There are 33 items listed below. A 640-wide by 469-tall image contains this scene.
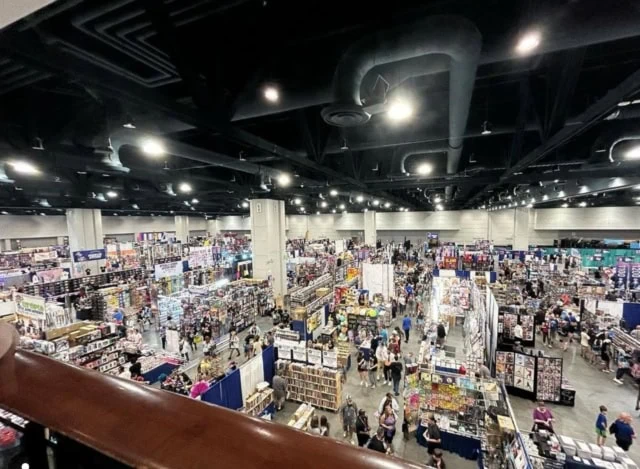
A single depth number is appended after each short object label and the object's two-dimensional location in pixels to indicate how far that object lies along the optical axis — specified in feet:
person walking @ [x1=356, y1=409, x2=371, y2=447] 21.68
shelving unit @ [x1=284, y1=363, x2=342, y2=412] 27.99
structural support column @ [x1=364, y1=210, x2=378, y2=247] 95.66
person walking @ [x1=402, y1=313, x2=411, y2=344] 41.46
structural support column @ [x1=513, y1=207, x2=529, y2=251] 92.68
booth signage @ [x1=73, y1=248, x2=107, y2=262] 52.06
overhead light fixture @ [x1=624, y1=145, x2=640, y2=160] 23.35
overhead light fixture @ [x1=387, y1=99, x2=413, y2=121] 12.76
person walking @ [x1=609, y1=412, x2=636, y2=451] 22.00
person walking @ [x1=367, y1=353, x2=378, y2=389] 32.00
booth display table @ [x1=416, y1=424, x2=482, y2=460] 22.38
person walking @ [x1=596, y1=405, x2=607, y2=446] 22.94
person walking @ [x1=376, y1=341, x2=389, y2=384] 32.23
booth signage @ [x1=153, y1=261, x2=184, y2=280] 52.93
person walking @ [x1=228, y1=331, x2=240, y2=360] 37.96
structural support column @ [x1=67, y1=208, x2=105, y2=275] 65.46
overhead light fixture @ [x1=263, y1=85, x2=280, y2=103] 13.17
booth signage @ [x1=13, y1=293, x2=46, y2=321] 36.27
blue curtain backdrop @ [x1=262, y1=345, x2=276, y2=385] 30.00
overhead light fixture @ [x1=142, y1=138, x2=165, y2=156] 17.65
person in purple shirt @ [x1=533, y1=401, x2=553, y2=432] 22.39
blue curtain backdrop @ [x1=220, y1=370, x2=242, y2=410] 24.73
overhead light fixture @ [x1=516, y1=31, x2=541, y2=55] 9.06
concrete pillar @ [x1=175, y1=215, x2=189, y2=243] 108.88
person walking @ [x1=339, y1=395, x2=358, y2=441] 23.25
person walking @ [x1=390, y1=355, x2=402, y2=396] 29.81
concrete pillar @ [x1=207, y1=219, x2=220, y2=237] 144.66
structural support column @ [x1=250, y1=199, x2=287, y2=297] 53.47
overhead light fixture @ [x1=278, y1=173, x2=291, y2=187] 29.85
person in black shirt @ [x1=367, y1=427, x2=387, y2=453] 18.93
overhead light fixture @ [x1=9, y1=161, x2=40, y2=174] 20.17
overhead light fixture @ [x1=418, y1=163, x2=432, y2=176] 32.65
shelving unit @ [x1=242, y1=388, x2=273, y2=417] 25.38
